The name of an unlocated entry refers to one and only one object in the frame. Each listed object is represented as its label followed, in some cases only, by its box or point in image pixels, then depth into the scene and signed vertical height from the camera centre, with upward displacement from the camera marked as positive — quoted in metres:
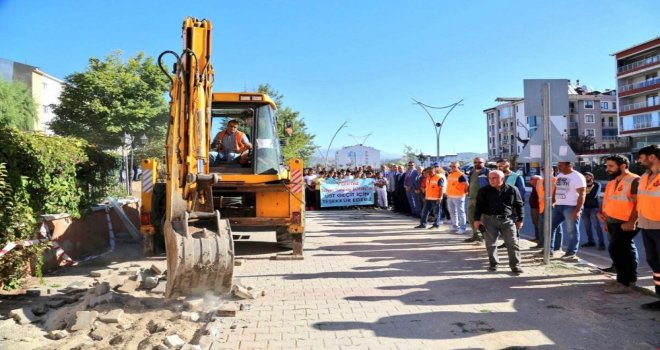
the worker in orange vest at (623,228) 6.22 -0.59
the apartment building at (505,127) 96.33 +12.00
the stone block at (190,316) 5.11 -1.29
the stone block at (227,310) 5.28 -1.30
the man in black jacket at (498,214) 7.39 -0.45
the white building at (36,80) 54.04 +13.66
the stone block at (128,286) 6.20 -1.19
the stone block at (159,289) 6.19 -1.21
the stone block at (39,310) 5.43 -1.26
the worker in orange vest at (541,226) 8.73 -0.78
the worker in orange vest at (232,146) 8.96 +0.83
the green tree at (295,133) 40.81 +5.09
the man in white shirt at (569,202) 8.18 -0.32
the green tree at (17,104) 40.12 +7.82
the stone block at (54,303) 5.64 -1.24
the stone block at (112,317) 4.91 -1.23
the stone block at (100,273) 7.31 -1.19
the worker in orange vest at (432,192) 11.98 -0.14
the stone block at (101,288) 5.65 -1.08
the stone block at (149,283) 6.42 -1.17
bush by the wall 5.85 +0.14
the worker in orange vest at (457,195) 11.34 -0.22
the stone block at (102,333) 4.60 -1.31
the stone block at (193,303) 5.46 -1.25
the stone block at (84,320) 4.78 -1.22
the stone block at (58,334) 4.66 -1.32
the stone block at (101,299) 5.40 -1.16
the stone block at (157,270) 6.97 -1.09
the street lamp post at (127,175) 16.83 +0.64
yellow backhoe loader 5.24 +0.16
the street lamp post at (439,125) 32.20 +4.02
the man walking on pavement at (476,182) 10.07 +0.06
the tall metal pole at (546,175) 7.69 +0.13
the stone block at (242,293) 6.00 -1.24
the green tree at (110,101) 30.98 +5.99
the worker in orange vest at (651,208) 5.41 -0.30
